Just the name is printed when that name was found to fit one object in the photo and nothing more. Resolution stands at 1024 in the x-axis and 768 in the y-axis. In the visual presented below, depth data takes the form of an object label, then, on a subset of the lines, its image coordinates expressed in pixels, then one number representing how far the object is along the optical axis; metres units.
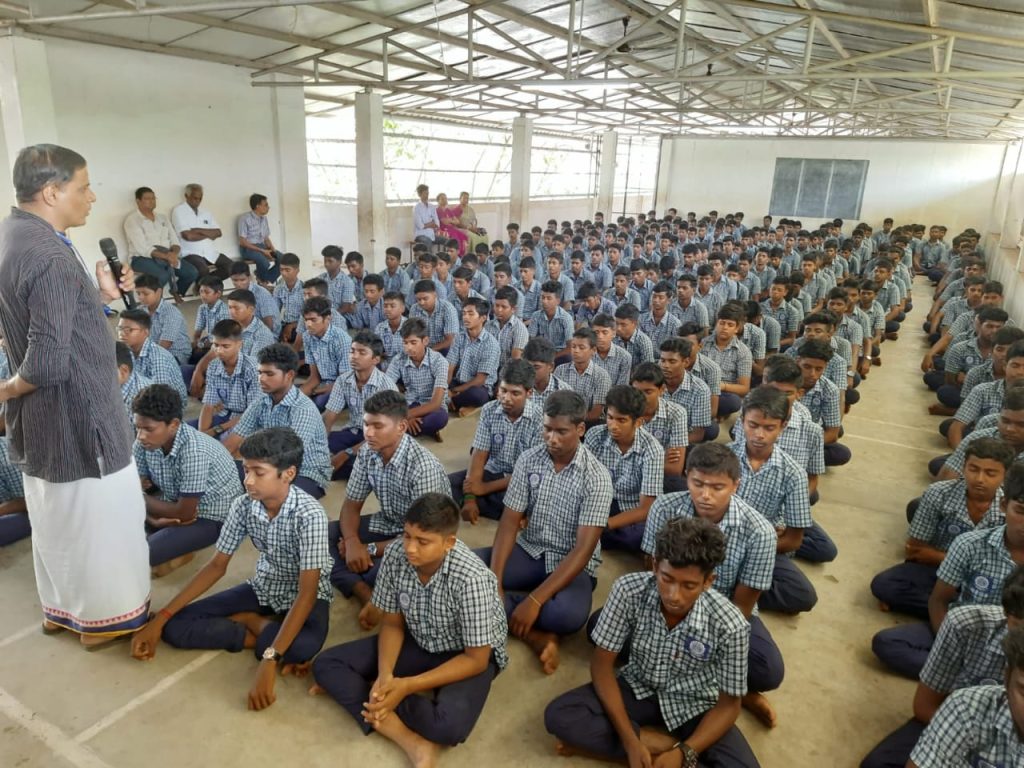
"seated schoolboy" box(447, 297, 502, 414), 6.00
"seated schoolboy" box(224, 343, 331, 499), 4.05
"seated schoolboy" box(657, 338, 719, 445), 4.72
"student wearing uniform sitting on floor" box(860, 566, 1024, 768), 2.25
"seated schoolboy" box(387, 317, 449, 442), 5.23
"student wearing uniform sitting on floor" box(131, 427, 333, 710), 2.78
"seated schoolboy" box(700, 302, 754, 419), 5.76
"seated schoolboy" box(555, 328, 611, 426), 5.07
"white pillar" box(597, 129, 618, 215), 19.61
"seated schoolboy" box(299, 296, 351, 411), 5.71
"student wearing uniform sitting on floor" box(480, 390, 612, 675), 3.06
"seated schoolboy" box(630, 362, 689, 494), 4.22
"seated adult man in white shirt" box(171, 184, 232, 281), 8.72
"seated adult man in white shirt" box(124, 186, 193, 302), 8.08
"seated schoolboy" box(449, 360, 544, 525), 4.12
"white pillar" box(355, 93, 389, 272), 10.84
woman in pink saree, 13.05
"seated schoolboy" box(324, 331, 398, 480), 4.63
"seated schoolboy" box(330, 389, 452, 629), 3.32
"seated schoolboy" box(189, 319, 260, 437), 4.83
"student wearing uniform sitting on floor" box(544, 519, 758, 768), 2.27
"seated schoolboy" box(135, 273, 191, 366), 5.81
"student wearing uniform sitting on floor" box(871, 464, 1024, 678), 2.62
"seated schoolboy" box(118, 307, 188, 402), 4.78
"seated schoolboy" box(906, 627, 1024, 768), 1.84
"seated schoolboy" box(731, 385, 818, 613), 3.33
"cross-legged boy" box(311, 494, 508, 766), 2.46
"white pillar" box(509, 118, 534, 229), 14.95
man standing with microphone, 2.44
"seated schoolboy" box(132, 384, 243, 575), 3.31
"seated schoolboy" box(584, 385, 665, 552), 3.56
